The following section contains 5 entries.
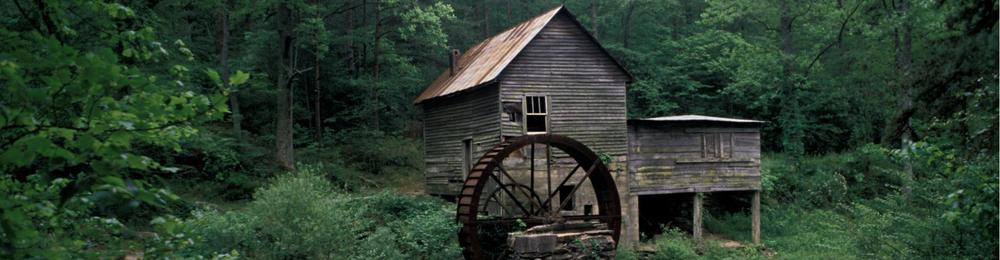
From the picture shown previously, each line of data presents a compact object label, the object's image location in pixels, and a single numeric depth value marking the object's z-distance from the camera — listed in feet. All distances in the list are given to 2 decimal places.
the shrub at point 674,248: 51.85
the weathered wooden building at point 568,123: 56.08
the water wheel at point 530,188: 51.13
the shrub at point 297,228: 39.32
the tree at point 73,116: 10.77
